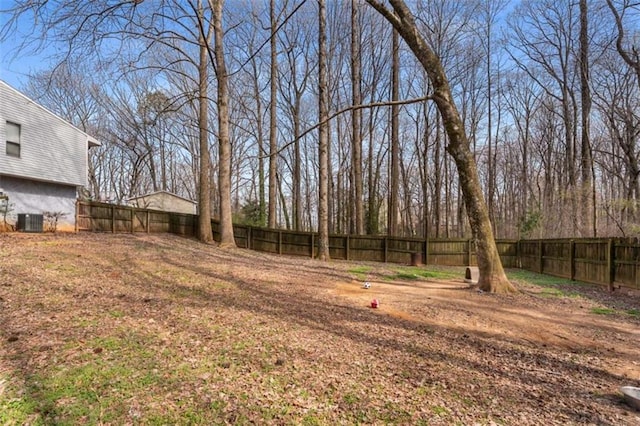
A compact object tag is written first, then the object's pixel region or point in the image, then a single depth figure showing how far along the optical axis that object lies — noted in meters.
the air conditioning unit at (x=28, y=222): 12.63
